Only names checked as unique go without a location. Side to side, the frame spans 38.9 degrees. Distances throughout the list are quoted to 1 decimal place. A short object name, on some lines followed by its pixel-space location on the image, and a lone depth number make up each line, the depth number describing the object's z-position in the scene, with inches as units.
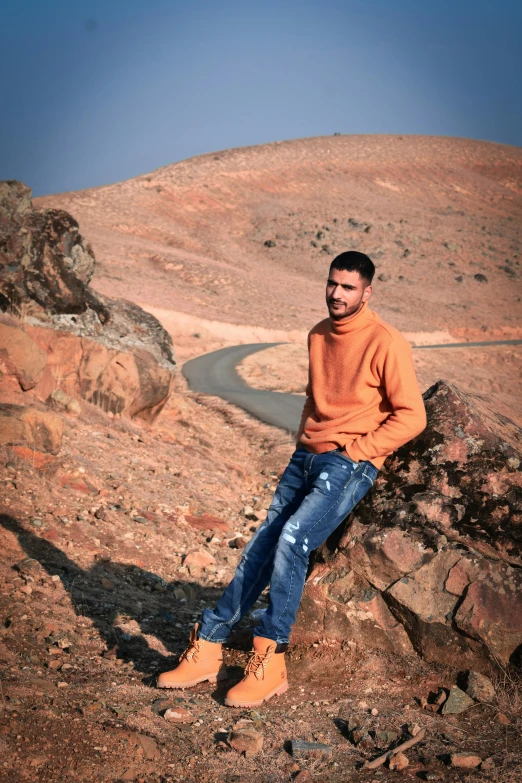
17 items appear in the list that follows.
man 174.9
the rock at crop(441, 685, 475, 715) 167.2
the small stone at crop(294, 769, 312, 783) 142.8
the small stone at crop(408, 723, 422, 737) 157.0
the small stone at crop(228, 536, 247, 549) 345.7
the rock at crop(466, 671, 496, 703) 169.3
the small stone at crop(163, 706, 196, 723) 161.6
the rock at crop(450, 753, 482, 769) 144.8
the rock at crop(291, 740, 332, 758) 151.5
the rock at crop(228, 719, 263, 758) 150.9
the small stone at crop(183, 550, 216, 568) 305.9
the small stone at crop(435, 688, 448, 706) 170.0
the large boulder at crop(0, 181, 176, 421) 476.4
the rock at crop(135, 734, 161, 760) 144.9
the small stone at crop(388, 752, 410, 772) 145.8
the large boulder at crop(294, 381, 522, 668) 177.2
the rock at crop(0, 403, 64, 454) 334.0
